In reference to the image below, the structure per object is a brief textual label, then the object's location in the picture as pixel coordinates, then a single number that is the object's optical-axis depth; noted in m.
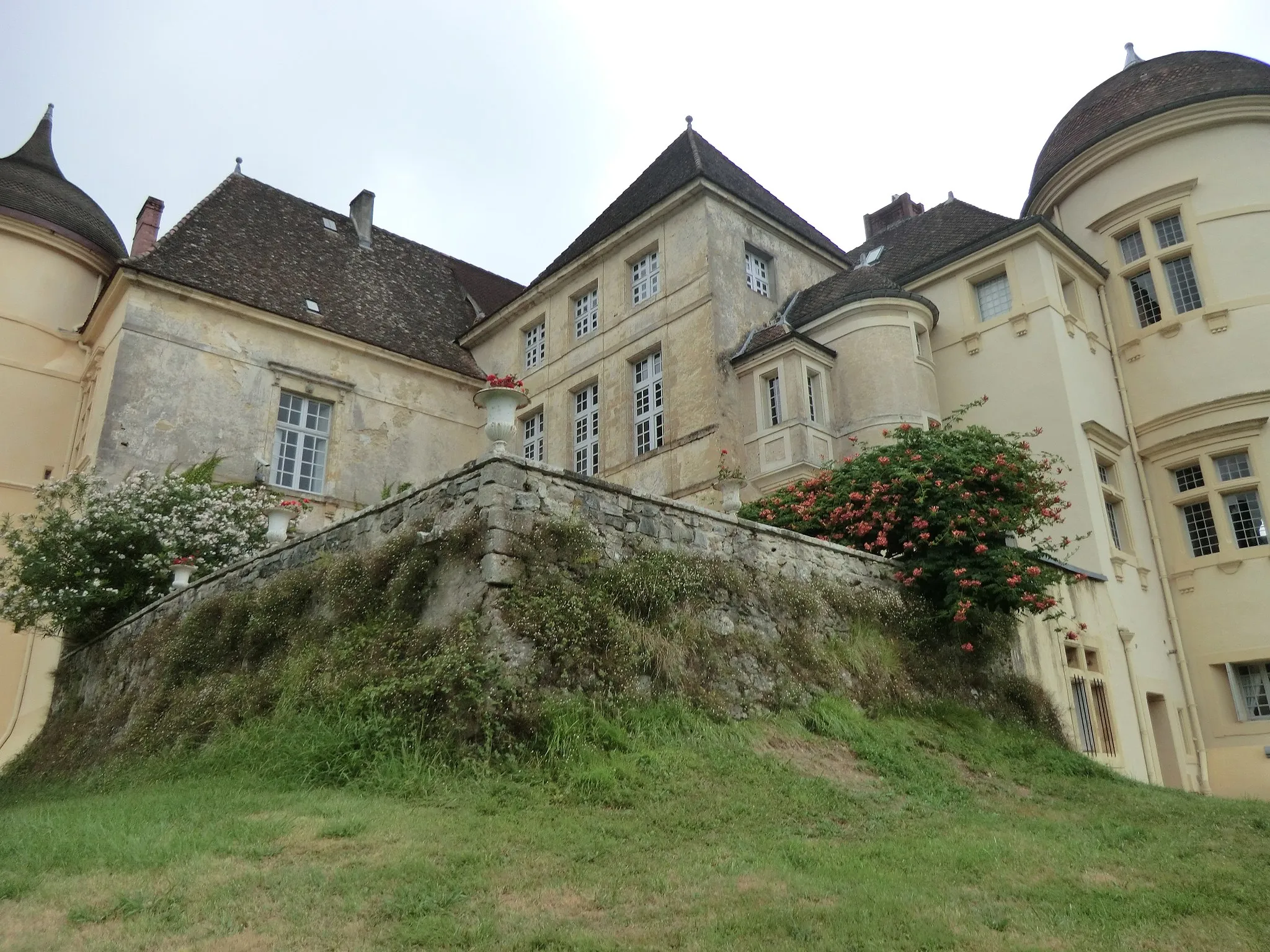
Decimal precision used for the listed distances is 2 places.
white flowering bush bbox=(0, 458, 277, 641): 12.66
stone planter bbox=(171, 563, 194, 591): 11.86
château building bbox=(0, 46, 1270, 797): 15.12
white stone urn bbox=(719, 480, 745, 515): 10.59
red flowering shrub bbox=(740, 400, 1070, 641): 10.16
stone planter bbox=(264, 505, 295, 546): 11.02
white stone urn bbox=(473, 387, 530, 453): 8.10
